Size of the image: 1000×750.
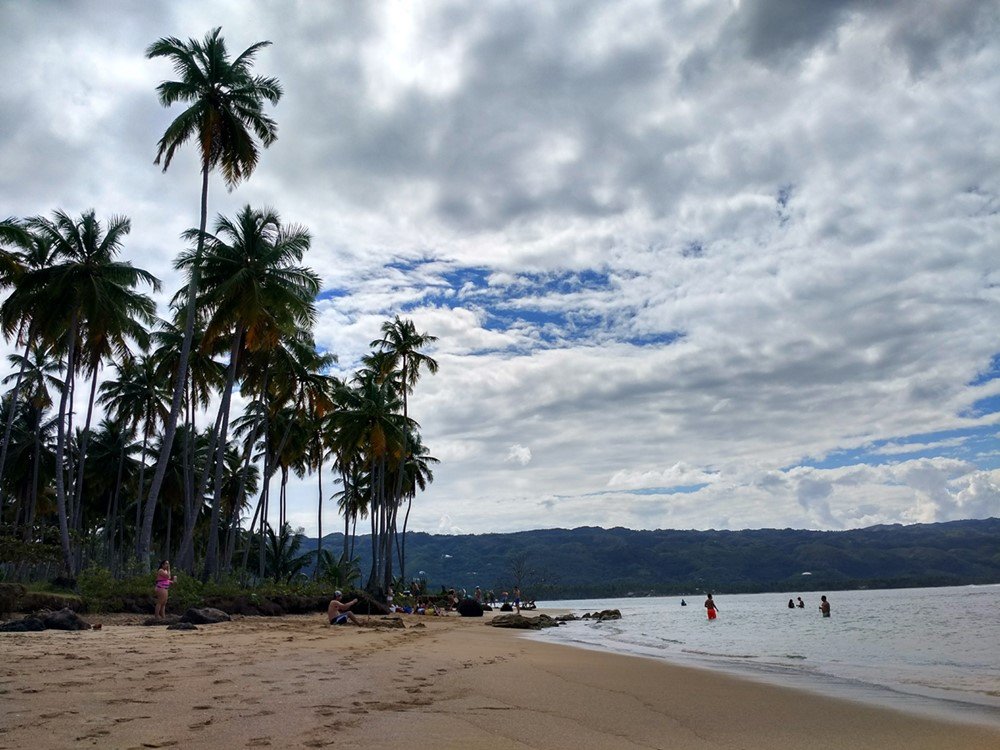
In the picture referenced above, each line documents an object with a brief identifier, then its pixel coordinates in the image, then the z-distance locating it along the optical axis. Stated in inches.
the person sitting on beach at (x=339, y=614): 715.4
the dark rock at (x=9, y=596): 585.0
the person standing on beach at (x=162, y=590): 615.2
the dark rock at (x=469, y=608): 1492.4
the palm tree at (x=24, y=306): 924.6
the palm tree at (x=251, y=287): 922.1
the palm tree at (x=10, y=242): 896.3
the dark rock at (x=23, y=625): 443.2
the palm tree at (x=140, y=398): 1478.8
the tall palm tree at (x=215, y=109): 897.5
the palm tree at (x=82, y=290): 935.7
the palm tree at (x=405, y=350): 1553.9
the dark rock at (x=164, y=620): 570.2
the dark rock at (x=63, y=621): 466.6
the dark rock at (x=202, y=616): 585.6
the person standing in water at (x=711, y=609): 1514.5
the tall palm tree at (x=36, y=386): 1349.7
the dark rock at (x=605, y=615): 1718.4
